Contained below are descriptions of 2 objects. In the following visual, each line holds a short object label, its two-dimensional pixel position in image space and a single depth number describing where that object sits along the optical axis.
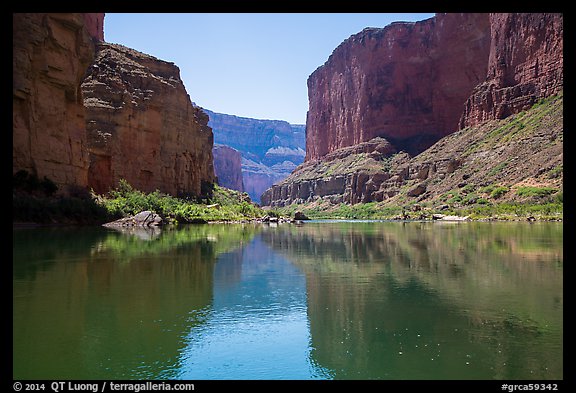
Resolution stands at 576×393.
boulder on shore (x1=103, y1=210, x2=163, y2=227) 39.25
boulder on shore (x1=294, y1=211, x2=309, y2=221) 70.73
